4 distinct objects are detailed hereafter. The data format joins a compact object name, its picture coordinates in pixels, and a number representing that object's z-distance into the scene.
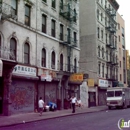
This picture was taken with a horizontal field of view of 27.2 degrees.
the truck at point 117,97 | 34.94
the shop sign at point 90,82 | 37.72
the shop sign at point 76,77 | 32.23
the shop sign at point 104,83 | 45.16
